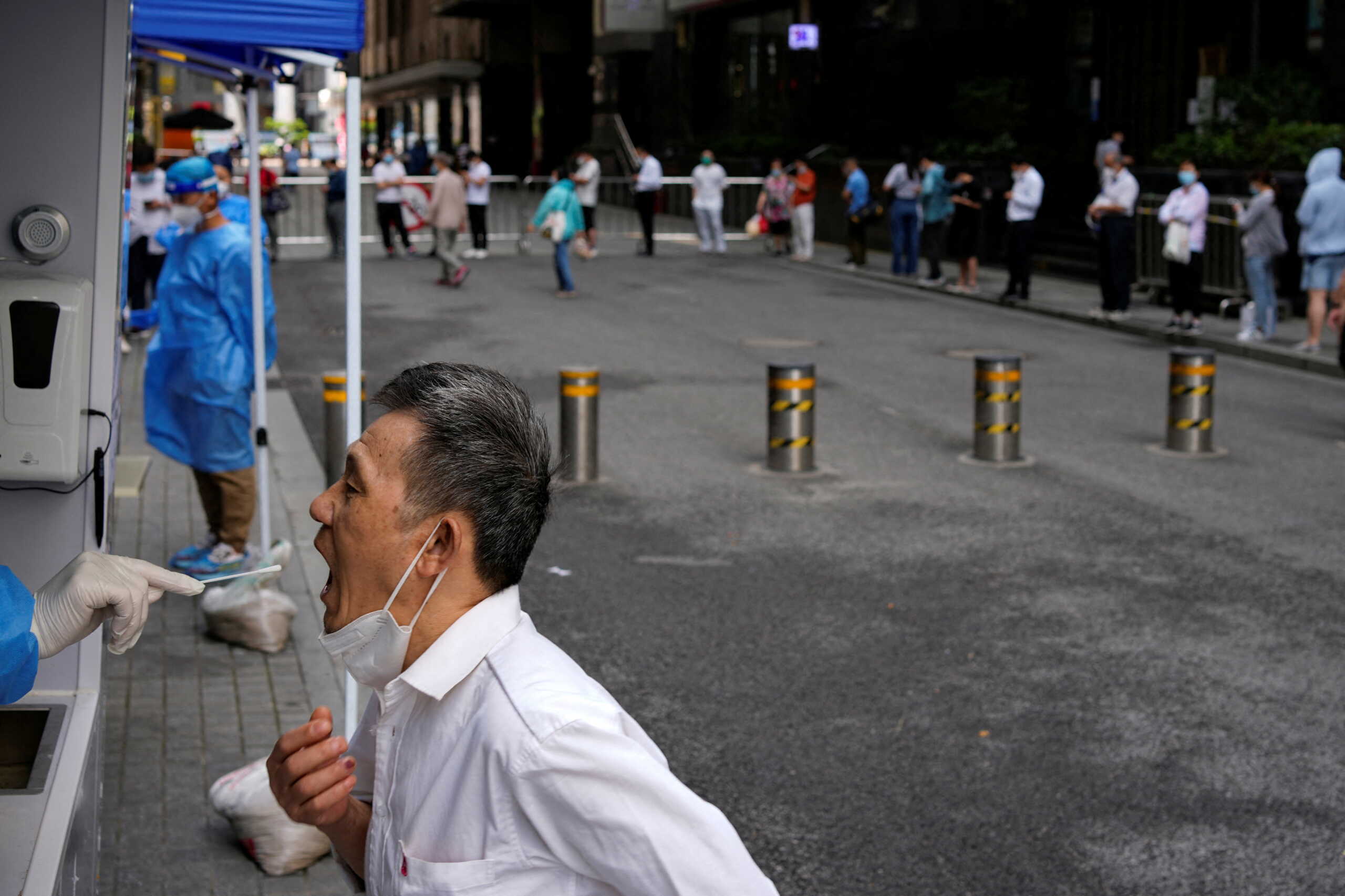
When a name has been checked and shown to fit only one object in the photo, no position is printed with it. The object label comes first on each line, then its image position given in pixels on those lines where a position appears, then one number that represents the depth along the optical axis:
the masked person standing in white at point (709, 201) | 29.12
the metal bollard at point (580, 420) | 10.36
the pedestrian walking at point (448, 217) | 23.28
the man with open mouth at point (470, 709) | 2.00
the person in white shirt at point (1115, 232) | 19.66
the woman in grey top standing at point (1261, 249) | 17.20
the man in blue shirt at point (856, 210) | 26.38
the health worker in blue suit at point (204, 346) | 7.19
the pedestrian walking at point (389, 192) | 27.20
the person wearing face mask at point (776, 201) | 28.73
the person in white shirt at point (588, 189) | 27.44
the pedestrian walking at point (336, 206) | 25.88
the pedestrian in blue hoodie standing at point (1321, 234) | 16.25
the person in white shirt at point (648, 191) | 28.98
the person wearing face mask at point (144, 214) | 16.55
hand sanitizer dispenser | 3.62
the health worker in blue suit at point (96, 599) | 2.73
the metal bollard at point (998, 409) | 10.92
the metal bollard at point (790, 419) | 10.60
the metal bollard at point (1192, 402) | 11.35
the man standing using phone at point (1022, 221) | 20.95
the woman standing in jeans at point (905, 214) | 24.75
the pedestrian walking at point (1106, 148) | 23.38
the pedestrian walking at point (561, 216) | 20.88
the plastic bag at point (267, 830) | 4.71
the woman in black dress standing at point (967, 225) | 22.92
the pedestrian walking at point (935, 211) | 23.70
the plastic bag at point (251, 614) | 6.60
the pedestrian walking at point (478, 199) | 27.56
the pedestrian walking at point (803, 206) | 28.22
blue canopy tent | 5.47
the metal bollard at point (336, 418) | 8.71
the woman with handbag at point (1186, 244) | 18.25
